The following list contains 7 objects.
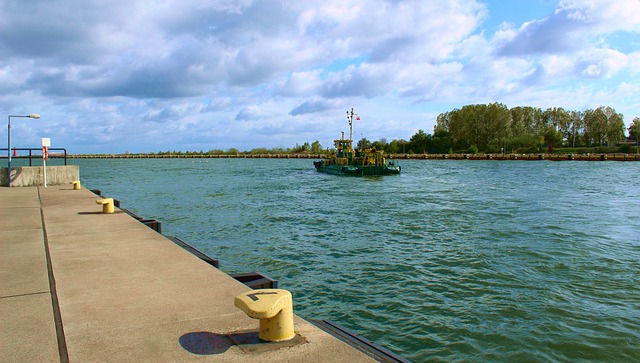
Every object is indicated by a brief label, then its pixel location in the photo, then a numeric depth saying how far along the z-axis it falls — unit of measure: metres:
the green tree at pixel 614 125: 145.62
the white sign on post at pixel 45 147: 20.86
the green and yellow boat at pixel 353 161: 54.30
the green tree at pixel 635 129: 150.38
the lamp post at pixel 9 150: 21.64
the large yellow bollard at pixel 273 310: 3.98
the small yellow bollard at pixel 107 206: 12.63
